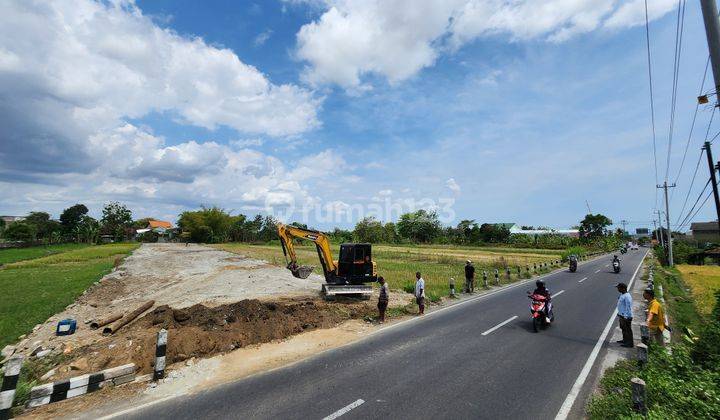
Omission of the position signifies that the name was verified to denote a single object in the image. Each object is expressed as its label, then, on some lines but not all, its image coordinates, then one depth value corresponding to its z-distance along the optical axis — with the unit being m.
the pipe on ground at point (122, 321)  12.46
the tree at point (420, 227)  111.31
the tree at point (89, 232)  90.98
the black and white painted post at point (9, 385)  5.67
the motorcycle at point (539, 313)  11.76
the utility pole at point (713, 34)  6.69
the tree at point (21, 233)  88.38
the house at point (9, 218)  143.62
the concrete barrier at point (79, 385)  6.30
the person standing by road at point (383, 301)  13.05
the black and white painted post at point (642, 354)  7.63
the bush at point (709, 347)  7.05
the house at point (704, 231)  96.14
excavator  17.20
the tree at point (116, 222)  101.13
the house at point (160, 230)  111.13
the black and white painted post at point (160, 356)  7.79
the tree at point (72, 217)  107.87
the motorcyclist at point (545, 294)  12.07
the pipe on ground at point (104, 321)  13.27
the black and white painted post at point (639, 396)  5.51
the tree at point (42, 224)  99.54
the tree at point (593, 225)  98.38
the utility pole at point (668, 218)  36.53
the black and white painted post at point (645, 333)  8.75
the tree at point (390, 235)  108.31
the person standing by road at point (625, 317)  10.22
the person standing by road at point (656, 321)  9.34
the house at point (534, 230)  138.44
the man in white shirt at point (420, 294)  14.35
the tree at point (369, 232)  105.69
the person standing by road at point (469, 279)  19.80
